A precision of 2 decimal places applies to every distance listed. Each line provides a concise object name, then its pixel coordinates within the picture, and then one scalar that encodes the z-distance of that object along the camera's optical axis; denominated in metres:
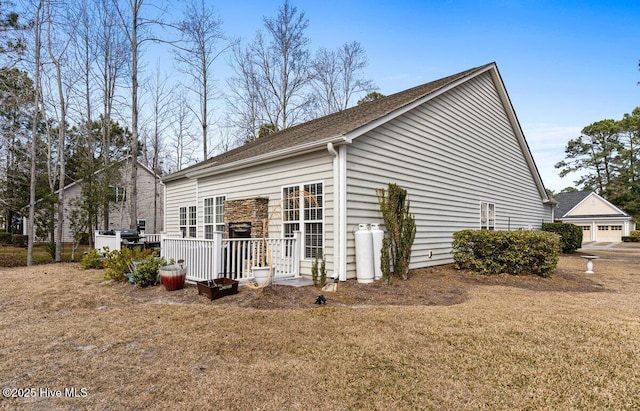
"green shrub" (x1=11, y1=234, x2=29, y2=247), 19.39
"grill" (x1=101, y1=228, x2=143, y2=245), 10.34
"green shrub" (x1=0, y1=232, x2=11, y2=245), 20.97
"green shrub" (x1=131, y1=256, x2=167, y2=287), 6.88
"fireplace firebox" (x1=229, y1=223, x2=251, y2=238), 8.66
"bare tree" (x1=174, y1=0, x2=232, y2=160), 19.08
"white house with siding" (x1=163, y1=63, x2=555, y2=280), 7.03
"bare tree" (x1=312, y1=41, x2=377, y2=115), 22.69
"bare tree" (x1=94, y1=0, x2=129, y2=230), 16.41
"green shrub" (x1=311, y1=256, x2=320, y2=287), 6.49
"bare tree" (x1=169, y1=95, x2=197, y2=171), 22.08
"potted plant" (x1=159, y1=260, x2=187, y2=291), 6.46
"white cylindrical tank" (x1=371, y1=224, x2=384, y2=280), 7.03
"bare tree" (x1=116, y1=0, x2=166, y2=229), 14.03
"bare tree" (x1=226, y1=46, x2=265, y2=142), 21.92
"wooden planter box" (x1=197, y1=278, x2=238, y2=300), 5.66
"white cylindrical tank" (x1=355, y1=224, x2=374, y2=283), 6.84
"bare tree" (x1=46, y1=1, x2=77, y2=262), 11.80
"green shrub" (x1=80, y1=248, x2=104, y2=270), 10.18
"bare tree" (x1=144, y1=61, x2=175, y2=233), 20.36
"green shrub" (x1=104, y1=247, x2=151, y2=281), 7.65
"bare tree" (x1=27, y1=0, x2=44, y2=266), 11.36
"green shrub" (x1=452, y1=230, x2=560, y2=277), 7.97
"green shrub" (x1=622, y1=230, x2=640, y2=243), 27.20
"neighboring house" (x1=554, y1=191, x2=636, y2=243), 29.02
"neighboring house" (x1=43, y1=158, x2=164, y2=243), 22.50
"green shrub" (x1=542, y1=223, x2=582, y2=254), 15.09
